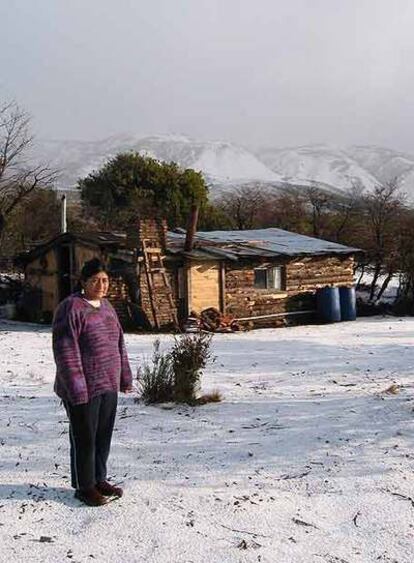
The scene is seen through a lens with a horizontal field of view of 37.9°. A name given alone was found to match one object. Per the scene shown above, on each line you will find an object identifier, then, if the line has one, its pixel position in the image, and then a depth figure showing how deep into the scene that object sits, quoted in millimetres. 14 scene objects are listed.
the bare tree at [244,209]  38281
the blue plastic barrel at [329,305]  20188
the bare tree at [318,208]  34875
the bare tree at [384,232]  25719
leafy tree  35938
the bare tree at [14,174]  26031
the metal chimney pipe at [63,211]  25703
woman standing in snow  4160
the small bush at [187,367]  7656
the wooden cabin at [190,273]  17547
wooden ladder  17359
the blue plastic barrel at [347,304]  20625
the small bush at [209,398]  7739
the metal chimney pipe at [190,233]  18262
